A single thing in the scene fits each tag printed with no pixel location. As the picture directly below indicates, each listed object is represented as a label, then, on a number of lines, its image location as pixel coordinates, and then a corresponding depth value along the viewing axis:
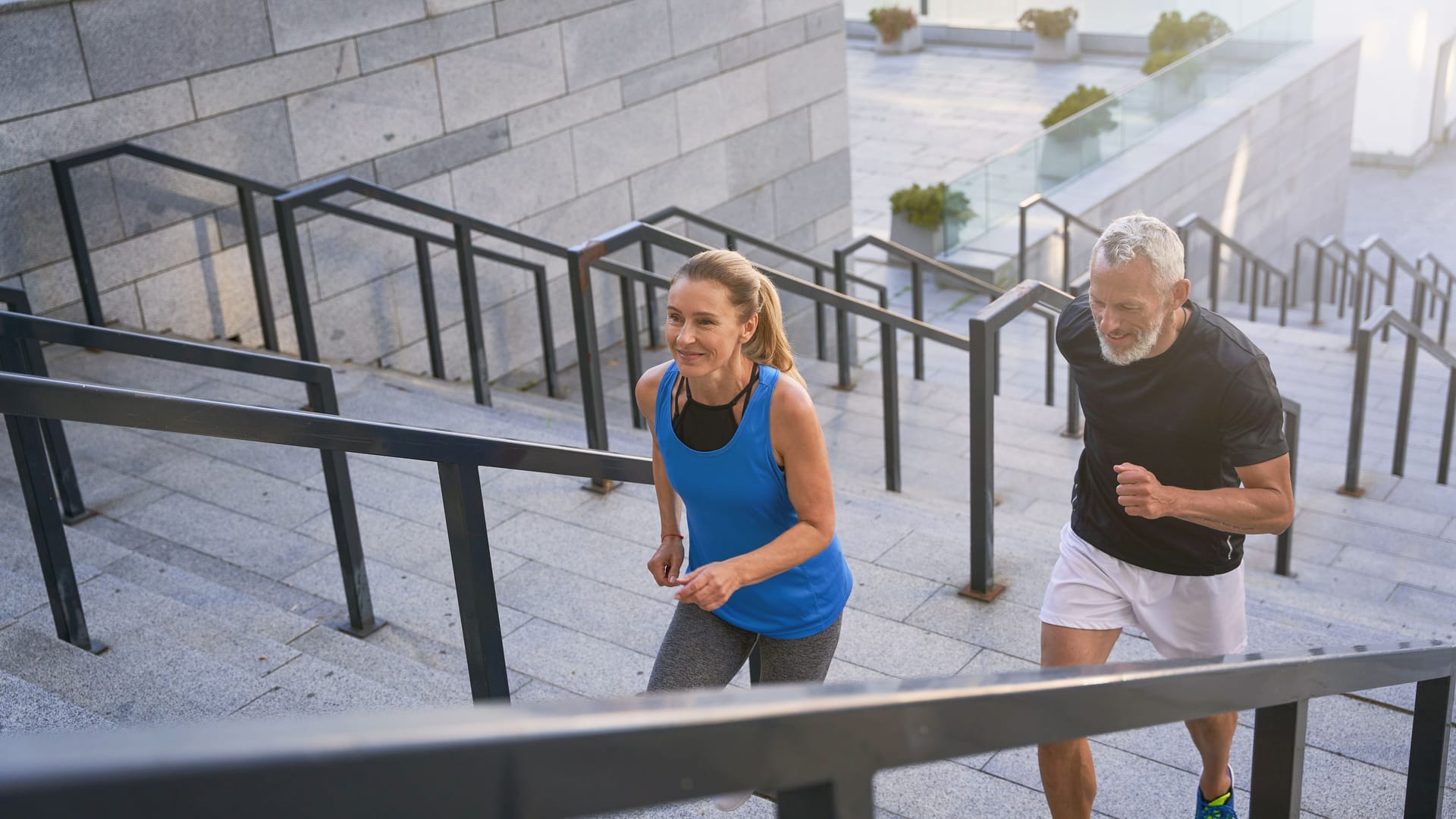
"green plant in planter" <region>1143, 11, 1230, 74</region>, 20.48
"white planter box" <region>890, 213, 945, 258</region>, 13.64
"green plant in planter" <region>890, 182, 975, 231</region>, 13.41
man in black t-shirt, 2.76
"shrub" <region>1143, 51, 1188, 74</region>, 18.27
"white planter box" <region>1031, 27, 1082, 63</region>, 24.33
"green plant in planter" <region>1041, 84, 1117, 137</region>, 16.23
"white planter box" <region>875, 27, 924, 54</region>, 26.00
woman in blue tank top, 2.69
